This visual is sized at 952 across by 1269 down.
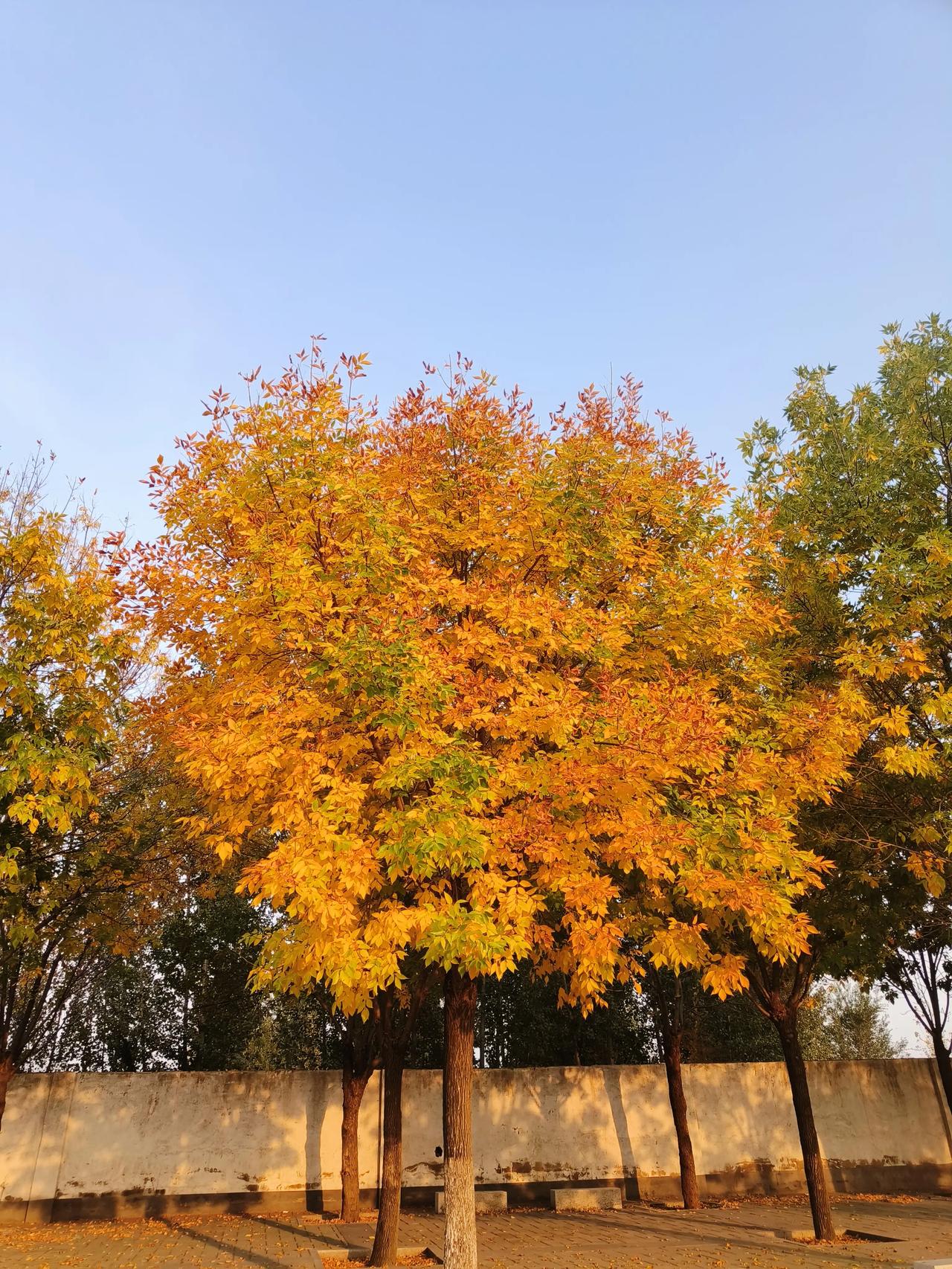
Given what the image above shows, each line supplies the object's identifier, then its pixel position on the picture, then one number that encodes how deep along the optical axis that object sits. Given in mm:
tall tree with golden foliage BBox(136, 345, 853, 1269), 8711
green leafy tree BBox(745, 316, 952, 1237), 12336
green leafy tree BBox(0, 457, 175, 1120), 11062
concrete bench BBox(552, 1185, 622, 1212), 18109
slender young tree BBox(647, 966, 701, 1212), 18391
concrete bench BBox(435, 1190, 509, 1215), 17875
